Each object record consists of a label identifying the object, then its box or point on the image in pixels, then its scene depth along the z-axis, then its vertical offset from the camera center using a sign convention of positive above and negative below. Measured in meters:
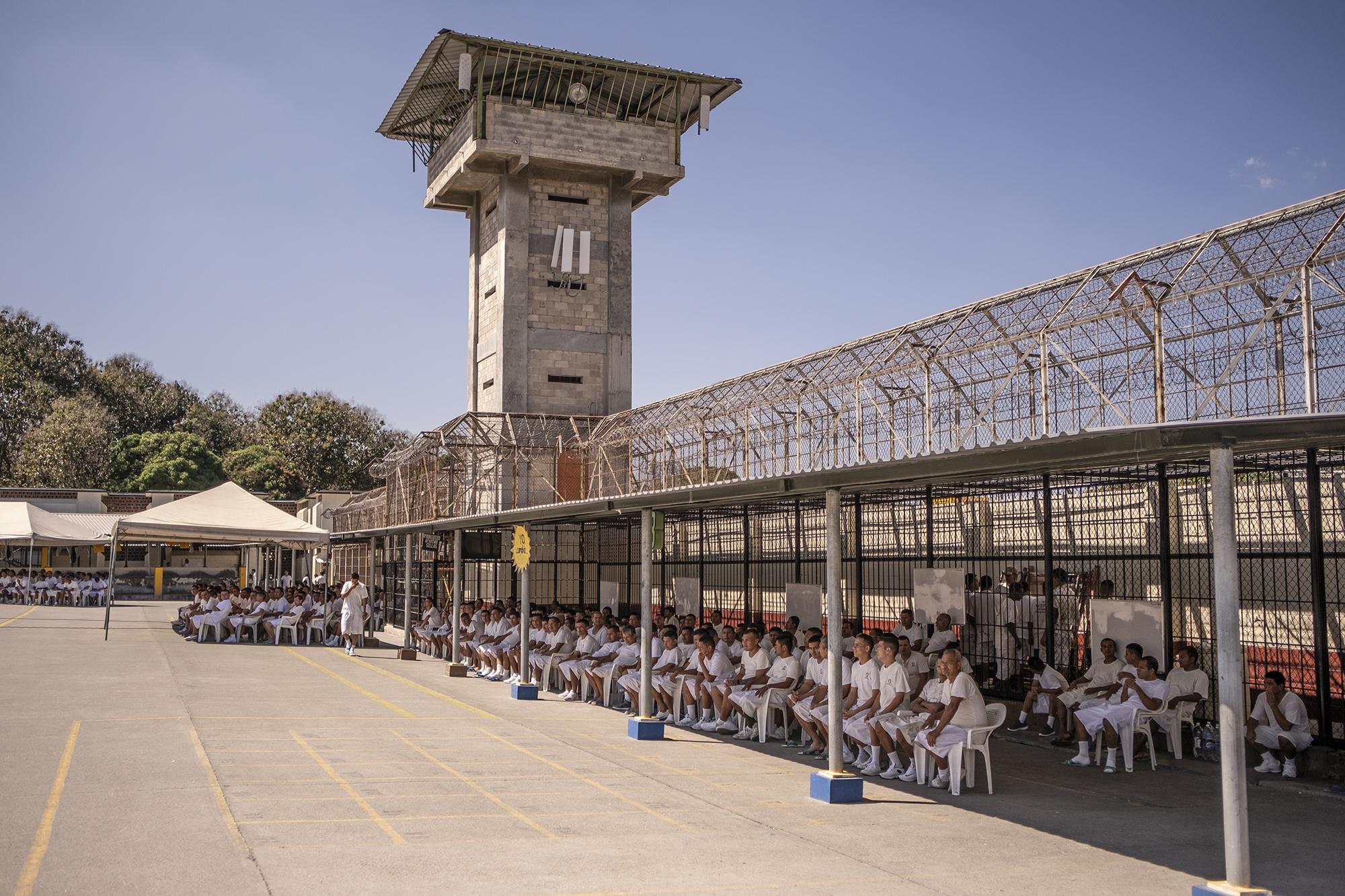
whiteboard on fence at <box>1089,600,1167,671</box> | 12.49 -0.77
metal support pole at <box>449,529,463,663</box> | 20.83 -0.61
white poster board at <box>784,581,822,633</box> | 17.33 -0.75
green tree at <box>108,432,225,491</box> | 67.38 +5.38
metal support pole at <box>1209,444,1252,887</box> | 6.52 -0.67
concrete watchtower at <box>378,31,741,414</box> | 37.22 +12.53
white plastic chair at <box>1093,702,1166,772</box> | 11.42 -1.78
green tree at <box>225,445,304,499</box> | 66.31 +4.69
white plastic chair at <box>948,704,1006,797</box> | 10.03 -1.72
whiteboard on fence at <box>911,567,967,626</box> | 15.54 -0.54
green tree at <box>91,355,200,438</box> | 74.94 +10.39
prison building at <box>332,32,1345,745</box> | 11.08 +1.50
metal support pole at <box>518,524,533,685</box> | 17.38 -1.20
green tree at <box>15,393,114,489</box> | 64.38 +5.85
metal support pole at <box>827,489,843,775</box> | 9.83 -0.68
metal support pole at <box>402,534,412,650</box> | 24.03 -1.01
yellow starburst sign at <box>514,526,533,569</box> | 16.52 +0.06
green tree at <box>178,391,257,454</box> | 75.88 +8.68
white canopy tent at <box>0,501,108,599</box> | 38.44 +0.84
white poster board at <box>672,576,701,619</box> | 20.25 -0.74
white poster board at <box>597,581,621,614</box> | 21.31 -0.75
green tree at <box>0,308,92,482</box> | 68.25 +11.00
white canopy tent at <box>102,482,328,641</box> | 25.98 +0.71
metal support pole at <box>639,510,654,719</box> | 13.38 -0.95
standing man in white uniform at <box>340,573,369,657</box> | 24.53 -1.23
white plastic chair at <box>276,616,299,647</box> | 27.05 -1.78
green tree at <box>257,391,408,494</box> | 65.50 +6.58
